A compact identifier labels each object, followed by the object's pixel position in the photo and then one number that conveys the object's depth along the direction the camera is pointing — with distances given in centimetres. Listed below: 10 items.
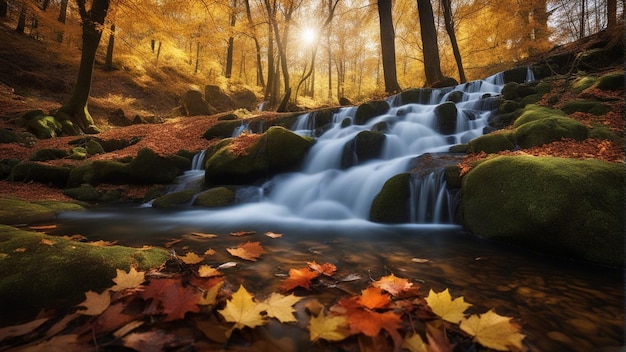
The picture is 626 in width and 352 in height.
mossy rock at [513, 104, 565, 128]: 667
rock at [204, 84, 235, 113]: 2022
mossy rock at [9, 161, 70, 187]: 696
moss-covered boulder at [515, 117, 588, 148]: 555
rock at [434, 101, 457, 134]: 861
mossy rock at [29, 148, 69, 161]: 869
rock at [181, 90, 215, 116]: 1730
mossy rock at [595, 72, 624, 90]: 717
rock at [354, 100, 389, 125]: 1020
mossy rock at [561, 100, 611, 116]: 653
